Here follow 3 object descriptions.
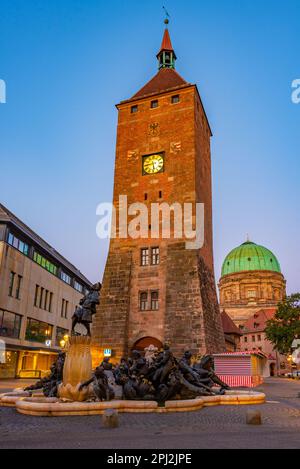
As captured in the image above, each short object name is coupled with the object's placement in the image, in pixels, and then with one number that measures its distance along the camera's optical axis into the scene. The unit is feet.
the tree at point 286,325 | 162.71
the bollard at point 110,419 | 29.50
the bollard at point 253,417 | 31.07
